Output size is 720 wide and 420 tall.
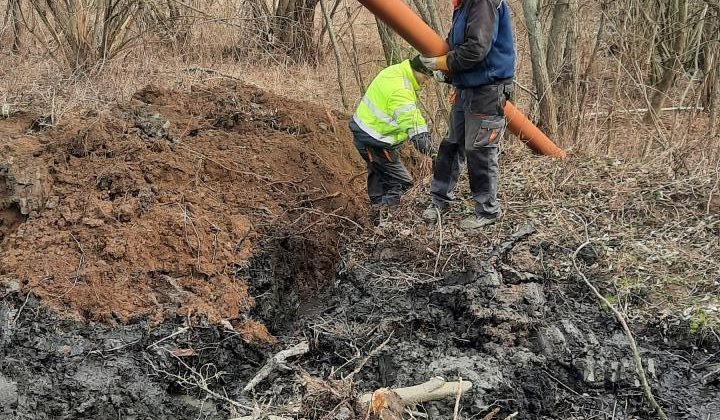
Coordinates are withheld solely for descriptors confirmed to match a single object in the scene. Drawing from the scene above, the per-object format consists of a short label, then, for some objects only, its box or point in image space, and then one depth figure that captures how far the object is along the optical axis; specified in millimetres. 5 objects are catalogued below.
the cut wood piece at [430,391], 3189
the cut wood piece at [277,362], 3920
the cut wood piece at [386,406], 2777
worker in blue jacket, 4312
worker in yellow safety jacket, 4961
